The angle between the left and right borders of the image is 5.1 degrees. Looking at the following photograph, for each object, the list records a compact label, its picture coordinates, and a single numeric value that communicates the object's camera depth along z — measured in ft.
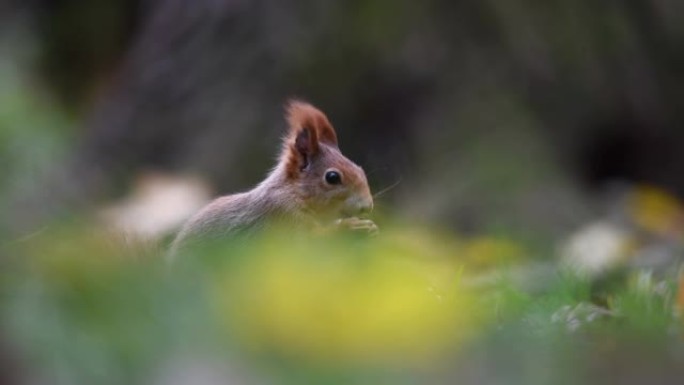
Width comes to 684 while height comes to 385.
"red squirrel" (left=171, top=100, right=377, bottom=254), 14.15
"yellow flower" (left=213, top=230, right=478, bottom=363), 12.64
